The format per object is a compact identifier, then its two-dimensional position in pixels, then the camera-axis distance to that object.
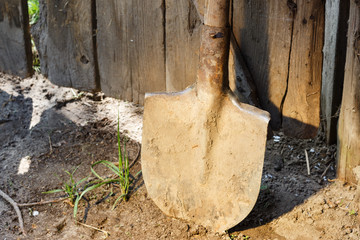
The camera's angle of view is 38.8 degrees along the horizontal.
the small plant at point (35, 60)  3.07
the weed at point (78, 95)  2.88
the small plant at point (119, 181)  2.21
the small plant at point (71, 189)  2.23
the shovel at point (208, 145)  1.97
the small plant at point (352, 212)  2.09
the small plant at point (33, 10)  3.30
